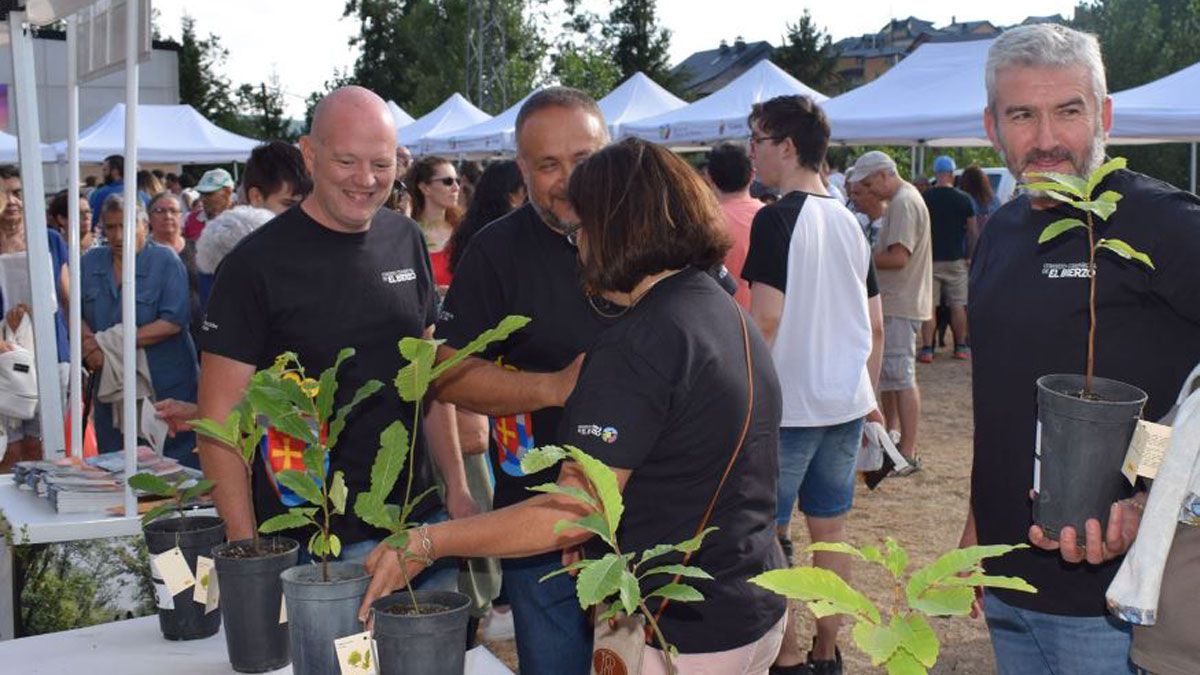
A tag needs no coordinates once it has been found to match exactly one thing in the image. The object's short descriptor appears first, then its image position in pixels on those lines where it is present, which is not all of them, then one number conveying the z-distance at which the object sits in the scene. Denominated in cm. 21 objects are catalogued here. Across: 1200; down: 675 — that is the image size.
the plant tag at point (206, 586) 206
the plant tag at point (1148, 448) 140
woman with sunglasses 532
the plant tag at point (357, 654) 162
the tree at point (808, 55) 4944
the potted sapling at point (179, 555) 204
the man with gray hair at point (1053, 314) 178
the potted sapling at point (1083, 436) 145
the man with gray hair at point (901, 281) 652
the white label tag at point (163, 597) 207
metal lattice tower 2781
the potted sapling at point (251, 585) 183
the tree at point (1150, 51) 2614
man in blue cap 1040
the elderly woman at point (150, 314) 495
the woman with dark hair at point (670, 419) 169
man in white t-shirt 368
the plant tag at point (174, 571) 203
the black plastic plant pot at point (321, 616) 167
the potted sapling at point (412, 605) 151
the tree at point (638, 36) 5406
